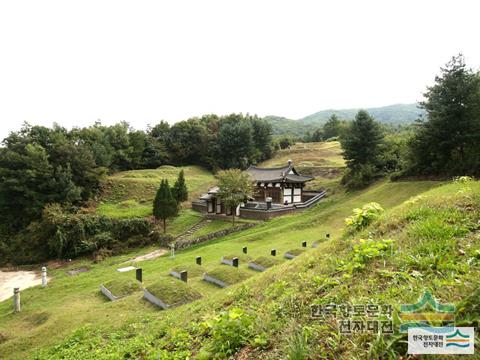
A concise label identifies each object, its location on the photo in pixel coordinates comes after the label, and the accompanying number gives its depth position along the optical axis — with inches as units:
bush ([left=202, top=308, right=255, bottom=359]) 135.9
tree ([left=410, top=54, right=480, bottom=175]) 753.6
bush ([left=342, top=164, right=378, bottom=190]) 1061.8
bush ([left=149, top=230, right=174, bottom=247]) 920.1
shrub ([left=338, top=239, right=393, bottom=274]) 157.6
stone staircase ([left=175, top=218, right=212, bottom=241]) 943.7
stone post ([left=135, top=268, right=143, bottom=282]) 470.6
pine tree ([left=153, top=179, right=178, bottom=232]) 994.7
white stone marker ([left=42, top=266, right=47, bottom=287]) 612.2
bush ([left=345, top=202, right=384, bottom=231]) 232.1
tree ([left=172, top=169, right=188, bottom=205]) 1181.7
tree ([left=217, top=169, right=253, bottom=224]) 949.8
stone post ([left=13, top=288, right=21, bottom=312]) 455.5
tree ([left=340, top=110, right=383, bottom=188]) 1071.0
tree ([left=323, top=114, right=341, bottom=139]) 2990.4
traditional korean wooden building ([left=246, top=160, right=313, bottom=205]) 1179.3
